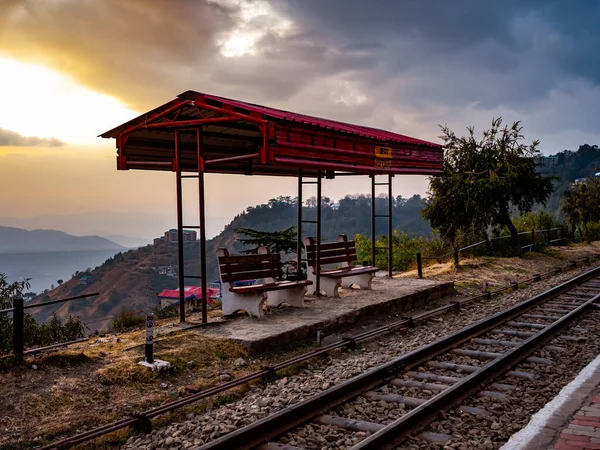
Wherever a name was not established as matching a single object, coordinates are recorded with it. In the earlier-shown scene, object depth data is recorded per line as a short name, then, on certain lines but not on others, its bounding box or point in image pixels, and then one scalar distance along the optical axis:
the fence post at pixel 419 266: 15.38
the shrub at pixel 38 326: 8.91
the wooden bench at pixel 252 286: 9.27
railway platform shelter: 8.88
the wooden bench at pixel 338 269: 11.62
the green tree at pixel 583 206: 34.03
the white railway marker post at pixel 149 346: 6.89
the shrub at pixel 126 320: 10.32
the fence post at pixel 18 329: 6.64
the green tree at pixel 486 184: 22.08
